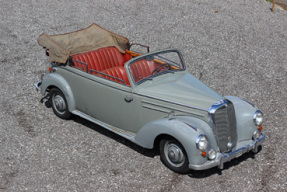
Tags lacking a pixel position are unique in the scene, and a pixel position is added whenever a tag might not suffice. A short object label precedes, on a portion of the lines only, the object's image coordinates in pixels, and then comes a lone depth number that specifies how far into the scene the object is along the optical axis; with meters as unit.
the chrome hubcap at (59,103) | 8.60
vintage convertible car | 6.71
